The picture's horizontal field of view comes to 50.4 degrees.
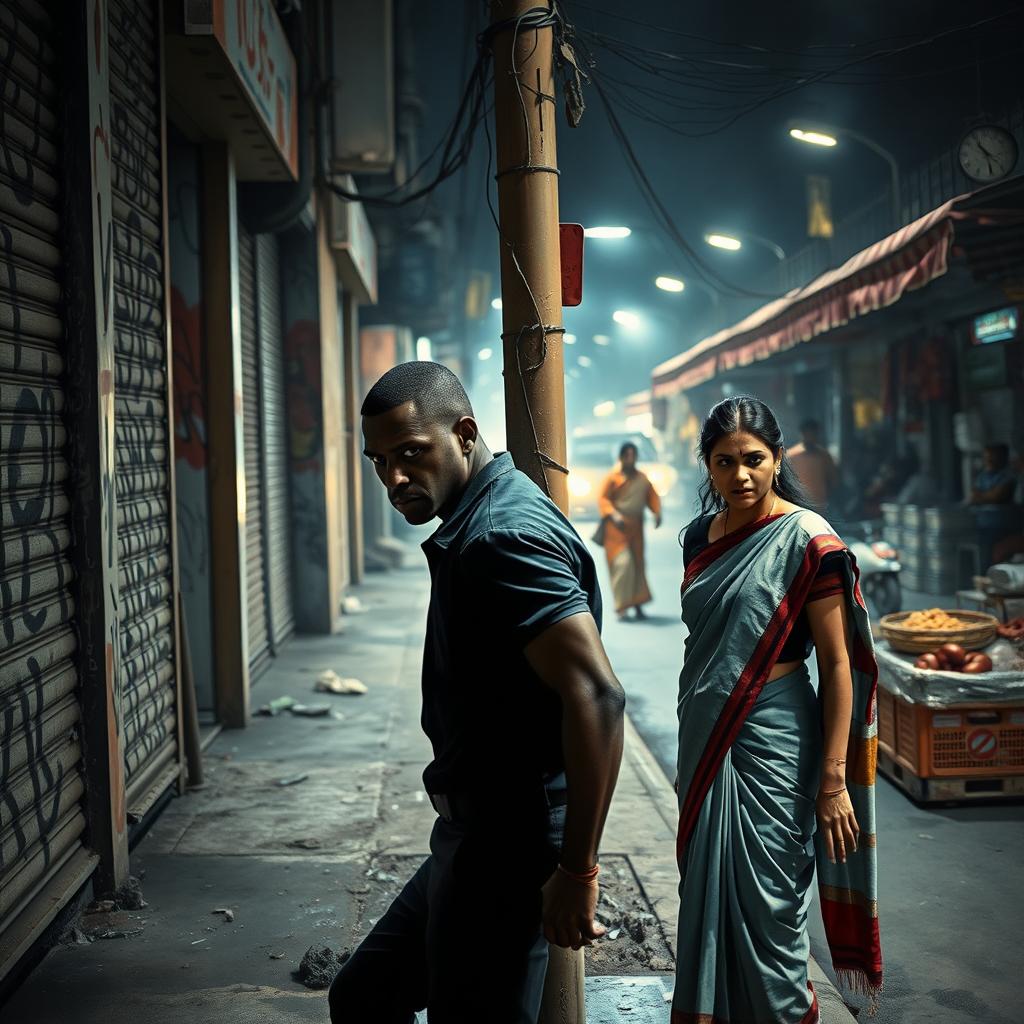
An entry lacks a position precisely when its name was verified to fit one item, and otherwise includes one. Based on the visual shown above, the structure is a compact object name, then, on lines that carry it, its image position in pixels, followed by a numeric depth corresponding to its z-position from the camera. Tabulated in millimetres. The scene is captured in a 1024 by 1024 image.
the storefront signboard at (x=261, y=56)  5547
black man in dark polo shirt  1954
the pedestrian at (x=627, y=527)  11703
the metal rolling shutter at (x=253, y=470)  8875
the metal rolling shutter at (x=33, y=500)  3533
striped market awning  8070
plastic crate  5359
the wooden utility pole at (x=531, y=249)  3305
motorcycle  10969
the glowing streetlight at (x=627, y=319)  38366
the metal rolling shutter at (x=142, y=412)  4906
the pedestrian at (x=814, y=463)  11961
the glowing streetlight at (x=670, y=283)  22027
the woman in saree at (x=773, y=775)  2930
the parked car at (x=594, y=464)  24464
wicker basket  5703
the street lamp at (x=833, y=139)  13184
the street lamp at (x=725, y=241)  18492
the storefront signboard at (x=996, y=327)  12828
